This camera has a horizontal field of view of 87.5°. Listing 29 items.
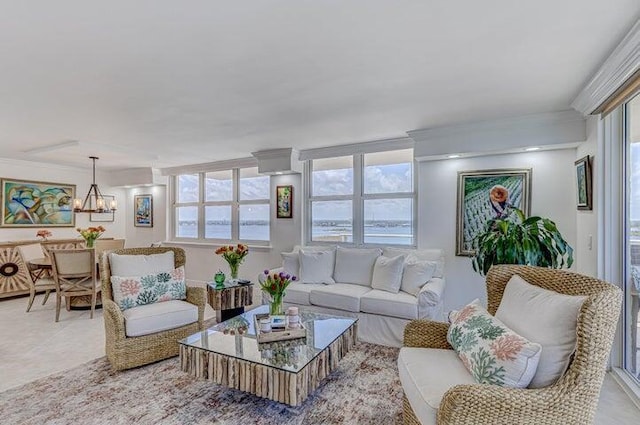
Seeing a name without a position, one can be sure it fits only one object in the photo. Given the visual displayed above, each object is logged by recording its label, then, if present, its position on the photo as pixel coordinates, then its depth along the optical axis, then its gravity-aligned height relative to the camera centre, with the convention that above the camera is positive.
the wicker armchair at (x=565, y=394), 1.35 -0.73
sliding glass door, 2.42 -0.16
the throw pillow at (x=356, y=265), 3.98 -0.60
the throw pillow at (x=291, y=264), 4.30 -0.63
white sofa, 3.25 -0.84
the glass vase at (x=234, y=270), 3.71 -0.62
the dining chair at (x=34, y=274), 4.37 -0.85
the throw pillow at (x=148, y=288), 2.97 -0.69
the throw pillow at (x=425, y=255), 3.79 -0.46
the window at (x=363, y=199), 4.43 +0.24
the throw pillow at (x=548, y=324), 1.49 -0.52
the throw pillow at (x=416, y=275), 3.51 -0.63
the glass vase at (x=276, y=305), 2.74 -0.74
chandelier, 5.71 +0.28
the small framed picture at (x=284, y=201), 5.11 +0.22
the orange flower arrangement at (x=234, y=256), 3.70 -0.45
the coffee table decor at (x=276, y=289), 2.73 -0.60
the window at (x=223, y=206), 5.66 +0.17
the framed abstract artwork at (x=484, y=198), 3.63 +0.21
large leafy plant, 2.67 -0.23
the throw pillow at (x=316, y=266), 4.09 -0.63
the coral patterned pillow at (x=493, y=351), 1.48 -0.64
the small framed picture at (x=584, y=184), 2.87 +0.30
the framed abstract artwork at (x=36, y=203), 5.53 +0.18
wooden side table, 3.46 -0.88
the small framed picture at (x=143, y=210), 6.81 +0.09
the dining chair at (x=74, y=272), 4.02 -0.72
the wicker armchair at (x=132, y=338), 2.69 -1.06
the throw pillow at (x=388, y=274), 3.62 -0.64
